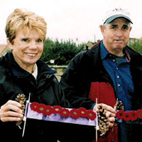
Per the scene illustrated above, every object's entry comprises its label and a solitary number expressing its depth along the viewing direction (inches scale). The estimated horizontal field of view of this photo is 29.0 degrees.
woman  98.7
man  134.2
